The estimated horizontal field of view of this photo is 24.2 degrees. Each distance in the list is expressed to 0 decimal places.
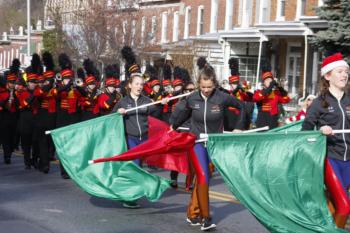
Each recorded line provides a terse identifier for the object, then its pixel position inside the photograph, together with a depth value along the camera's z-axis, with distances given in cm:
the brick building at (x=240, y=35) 3011
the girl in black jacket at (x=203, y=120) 916
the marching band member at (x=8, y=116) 1614
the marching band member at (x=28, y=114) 1441
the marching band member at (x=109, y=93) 1340
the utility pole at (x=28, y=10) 4859
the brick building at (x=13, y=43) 7100
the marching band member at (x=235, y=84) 1706
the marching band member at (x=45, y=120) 1450
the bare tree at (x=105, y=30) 3425
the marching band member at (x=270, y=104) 1659
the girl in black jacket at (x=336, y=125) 777
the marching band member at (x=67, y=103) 1453
